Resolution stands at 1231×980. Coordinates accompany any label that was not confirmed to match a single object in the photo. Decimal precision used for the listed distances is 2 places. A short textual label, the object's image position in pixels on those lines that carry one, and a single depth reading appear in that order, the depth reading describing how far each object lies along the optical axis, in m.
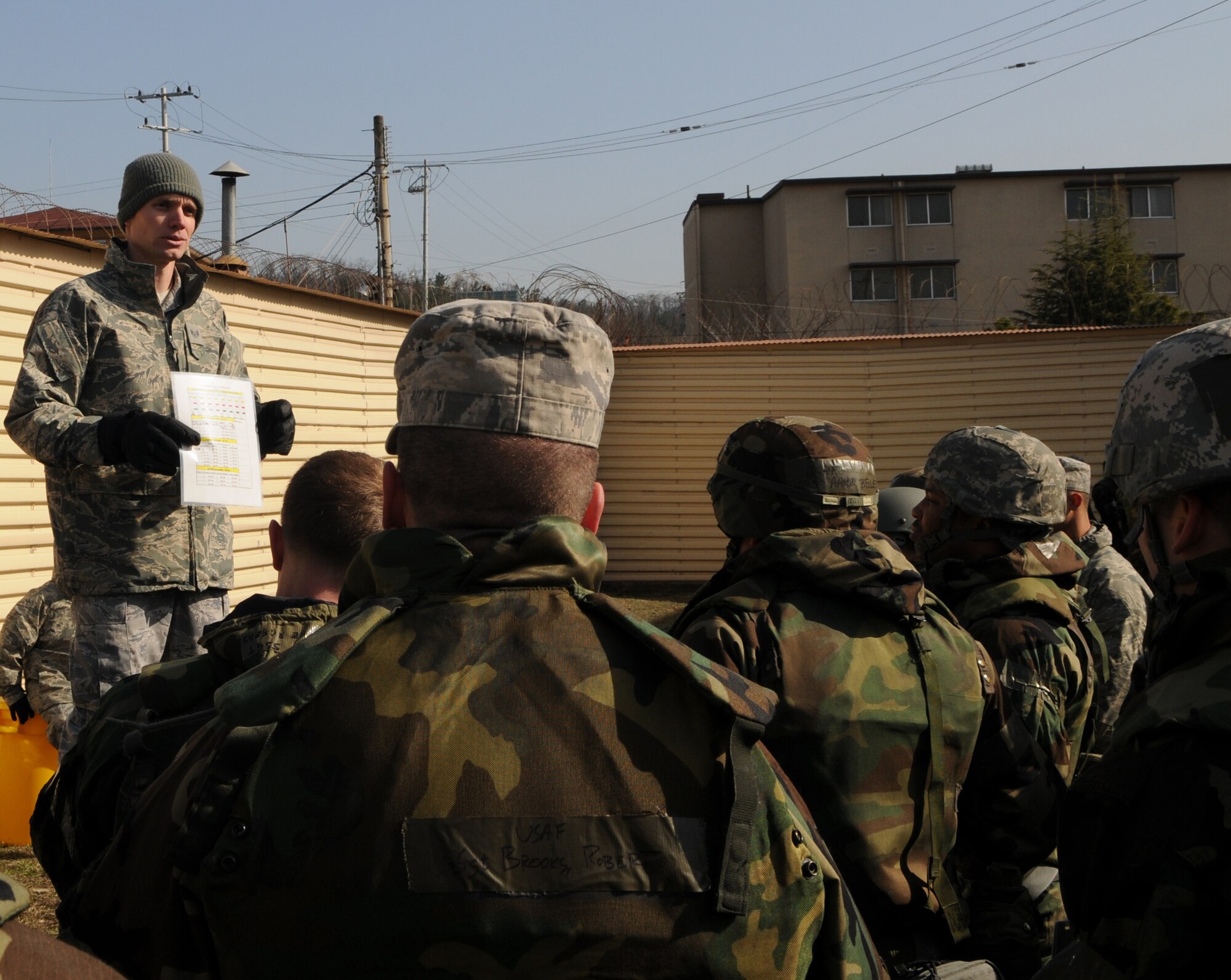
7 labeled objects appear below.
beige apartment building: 40.75
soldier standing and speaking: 3.65
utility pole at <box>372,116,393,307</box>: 28.91
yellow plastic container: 5.15
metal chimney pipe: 19.67
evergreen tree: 27.53
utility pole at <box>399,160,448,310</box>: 41.94
